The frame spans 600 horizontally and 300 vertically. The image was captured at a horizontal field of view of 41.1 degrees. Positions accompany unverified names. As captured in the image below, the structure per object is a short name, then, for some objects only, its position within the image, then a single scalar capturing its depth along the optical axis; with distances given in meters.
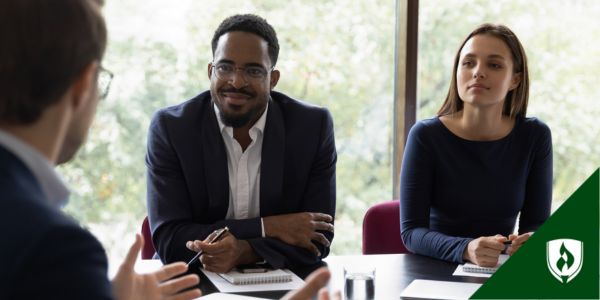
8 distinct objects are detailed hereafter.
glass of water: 2.18
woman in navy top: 3.19
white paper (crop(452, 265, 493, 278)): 2.56
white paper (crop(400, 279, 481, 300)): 2.25
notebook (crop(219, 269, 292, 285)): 2.38
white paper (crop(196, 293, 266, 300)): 2.20
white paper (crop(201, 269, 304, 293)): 2.31
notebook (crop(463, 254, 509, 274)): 2.59
